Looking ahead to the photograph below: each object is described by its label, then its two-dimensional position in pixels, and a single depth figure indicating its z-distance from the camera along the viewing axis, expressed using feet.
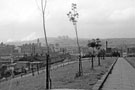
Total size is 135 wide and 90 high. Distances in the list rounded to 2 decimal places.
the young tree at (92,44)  55.13
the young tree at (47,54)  19.43
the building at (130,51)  186.81
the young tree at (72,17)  36.65
